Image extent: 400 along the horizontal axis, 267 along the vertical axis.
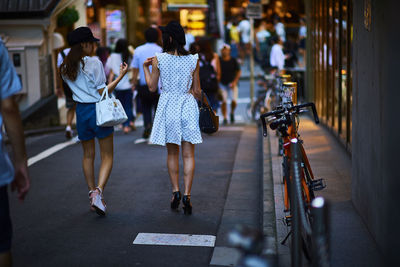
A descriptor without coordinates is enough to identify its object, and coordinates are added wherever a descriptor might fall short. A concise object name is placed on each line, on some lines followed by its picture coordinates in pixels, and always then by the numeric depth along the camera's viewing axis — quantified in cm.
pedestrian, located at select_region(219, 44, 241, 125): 1475
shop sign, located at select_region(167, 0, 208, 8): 2883
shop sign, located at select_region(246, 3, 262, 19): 1541
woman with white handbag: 673
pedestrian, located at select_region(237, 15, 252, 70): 3064
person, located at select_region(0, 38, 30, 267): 364
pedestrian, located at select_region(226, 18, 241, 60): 3216
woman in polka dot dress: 667
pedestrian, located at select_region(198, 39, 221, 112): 1306
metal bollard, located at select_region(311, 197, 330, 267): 324
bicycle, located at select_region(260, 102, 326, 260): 504
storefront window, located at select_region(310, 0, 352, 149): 965
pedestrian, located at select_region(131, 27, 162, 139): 1159
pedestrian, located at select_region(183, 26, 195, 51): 1803
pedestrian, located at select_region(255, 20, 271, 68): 2586
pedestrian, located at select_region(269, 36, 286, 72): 1580
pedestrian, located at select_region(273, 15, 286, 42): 2923
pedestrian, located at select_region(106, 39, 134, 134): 1256
